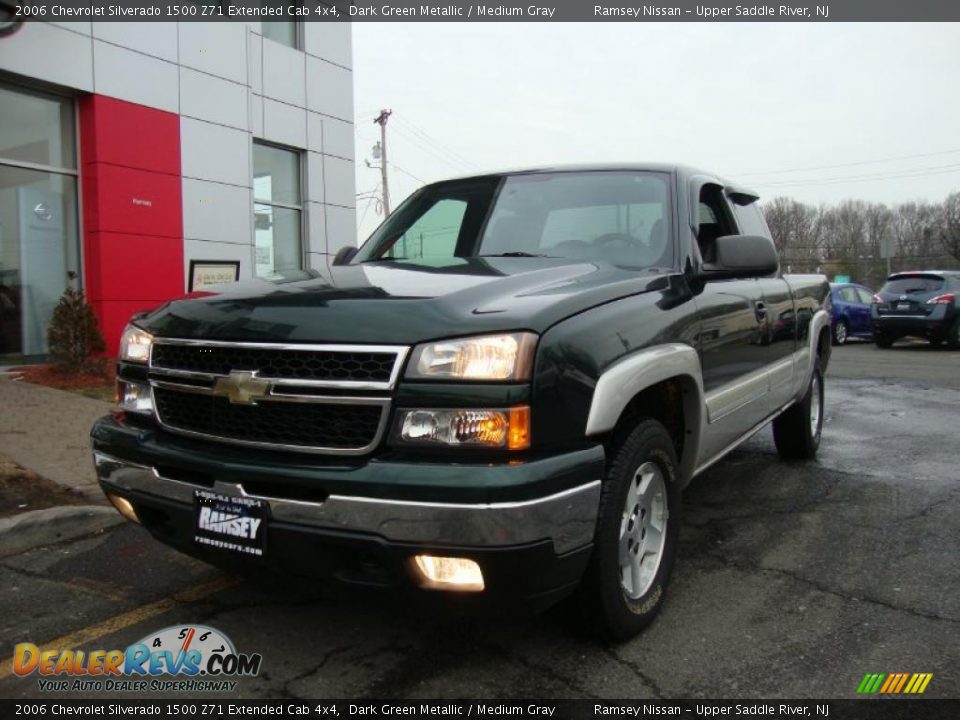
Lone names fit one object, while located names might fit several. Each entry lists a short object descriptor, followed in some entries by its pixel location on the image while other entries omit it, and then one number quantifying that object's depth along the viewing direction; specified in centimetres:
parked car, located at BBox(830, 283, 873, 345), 1902
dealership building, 972
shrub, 873
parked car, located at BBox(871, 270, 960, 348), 1630
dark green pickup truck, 219
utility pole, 4047
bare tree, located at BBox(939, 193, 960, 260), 4618
